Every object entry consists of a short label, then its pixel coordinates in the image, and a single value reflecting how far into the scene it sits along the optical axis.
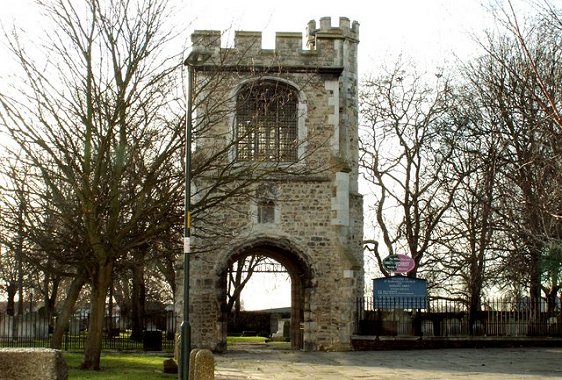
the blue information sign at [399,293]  27.02
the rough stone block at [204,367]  11.89
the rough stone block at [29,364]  9.57
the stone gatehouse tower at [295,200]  25.67
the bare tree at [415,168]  31.62
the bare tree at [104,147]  17.23
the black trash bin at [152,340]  26.92
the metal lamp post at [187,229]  13.73
